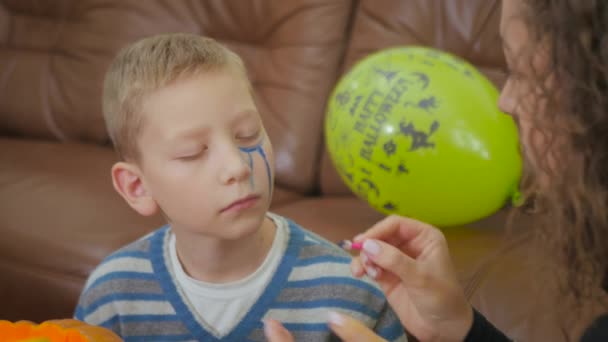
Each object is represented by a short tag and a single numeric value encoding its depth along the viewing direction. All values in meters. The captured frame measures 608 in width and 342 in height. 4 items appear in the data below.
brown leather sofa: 1.57
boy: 0.94
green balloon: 1.44
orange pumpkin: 0.80
